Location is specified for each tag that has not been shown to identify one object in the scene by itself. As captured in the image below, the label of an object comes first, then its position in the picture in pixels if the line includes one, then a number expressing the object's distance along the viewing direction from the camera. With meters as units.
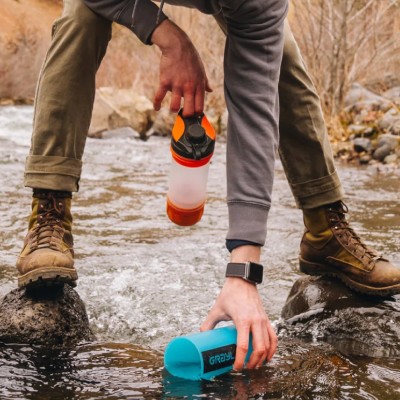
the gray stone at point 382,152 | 8.48
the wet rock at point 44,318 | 2.29
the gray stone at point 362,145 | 8.86
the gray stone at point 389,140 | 8.56
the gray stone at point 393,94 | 12.27
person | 1.96
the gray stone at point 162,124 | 13.67
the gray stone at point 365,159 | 8.50
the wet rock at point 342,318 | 2.43
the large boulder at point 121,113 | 13.59
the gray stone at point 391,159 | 8.21
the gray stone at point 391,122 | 9.09
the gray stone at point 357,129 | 9.42
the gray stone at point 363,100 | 10.60
